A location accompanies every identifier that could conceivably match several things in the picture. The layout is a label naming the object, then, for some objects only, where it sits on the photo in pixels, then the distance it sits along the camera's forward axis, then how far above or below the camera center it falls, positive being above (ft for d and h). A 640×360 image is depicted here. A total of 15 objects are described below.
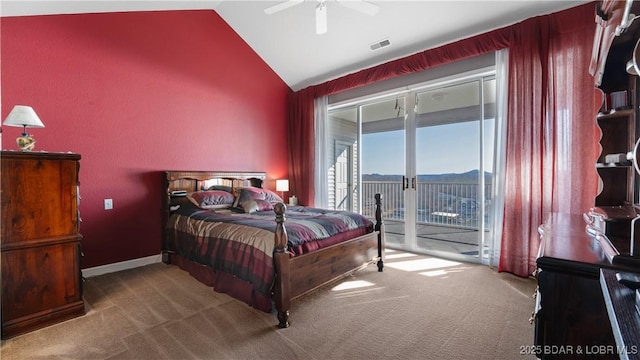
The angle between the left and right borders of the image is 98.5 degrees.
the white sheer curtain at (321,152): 16.38 +1.54
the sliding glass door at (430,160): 11.68 +0.89
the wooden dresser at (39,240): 6.35 -1.51
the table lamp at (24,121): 7.27 +1.58
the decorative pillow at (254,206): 11.46 -1.17
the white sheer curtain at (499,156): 10.35 +0.79
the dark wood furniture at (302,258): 6.88 -2.43
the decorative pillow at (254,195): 12.10 -0.79
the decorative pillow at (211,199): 11.49 -0.88
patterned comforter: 7.38 -1.84
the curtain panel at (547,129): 8.67 +1.61
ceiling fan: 8.64 +5.48
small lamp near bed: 16.42 -0.43
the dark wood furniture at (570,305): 2.93 -1.41
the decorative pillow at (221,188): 13.12 -0.47
